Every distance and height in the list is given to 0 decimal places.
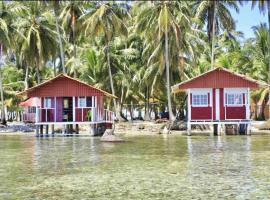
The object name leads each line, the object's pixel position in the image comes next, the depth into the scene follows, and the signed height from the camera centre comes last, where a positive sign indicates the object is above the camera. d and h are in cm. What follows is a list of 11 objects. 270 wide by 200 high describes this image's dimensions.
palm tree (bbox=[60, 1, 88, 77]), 4491 +935
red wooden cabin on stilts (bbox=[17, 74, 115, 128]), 3322 +119
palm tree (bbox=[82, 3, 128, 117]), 4169 +815
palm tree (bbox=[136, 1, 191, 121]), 3767 +707
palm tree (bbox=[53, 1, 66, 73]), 4137 +915
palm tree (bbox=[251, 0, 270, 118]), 3812 +869
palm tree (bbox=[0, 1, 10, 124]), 4184 +737
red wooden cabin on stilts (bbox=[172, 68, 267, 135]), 3222 +138
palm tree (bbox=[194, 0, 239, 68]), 4134 +880
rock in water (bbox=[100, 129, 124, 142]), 2739 -109
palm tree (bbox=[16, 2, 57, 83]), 4491 +727
